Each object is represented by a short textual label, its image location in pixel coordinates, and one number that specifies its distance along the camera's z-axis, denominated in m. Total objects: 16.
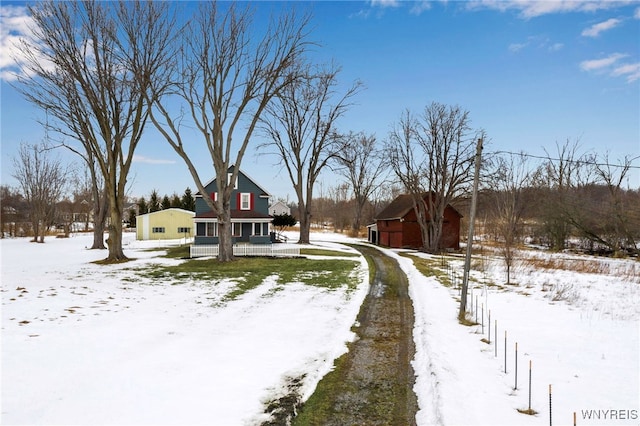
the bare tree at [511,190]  37.75
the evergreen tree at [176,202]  73.92
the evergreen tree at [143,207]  74.19
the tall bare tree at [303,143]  40.84
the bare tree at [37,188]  49.44
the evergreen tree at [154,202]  76.68
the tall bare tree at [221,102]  22.34
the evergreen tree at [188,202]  71.06
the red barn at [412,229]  41.44
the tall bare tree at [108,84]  21.95
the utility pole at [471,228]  12.38
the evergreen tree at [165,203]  76.06
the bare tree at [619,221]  34.29
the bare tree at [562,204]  38.75
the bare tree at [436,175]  36.66
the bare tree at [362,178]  64.44
